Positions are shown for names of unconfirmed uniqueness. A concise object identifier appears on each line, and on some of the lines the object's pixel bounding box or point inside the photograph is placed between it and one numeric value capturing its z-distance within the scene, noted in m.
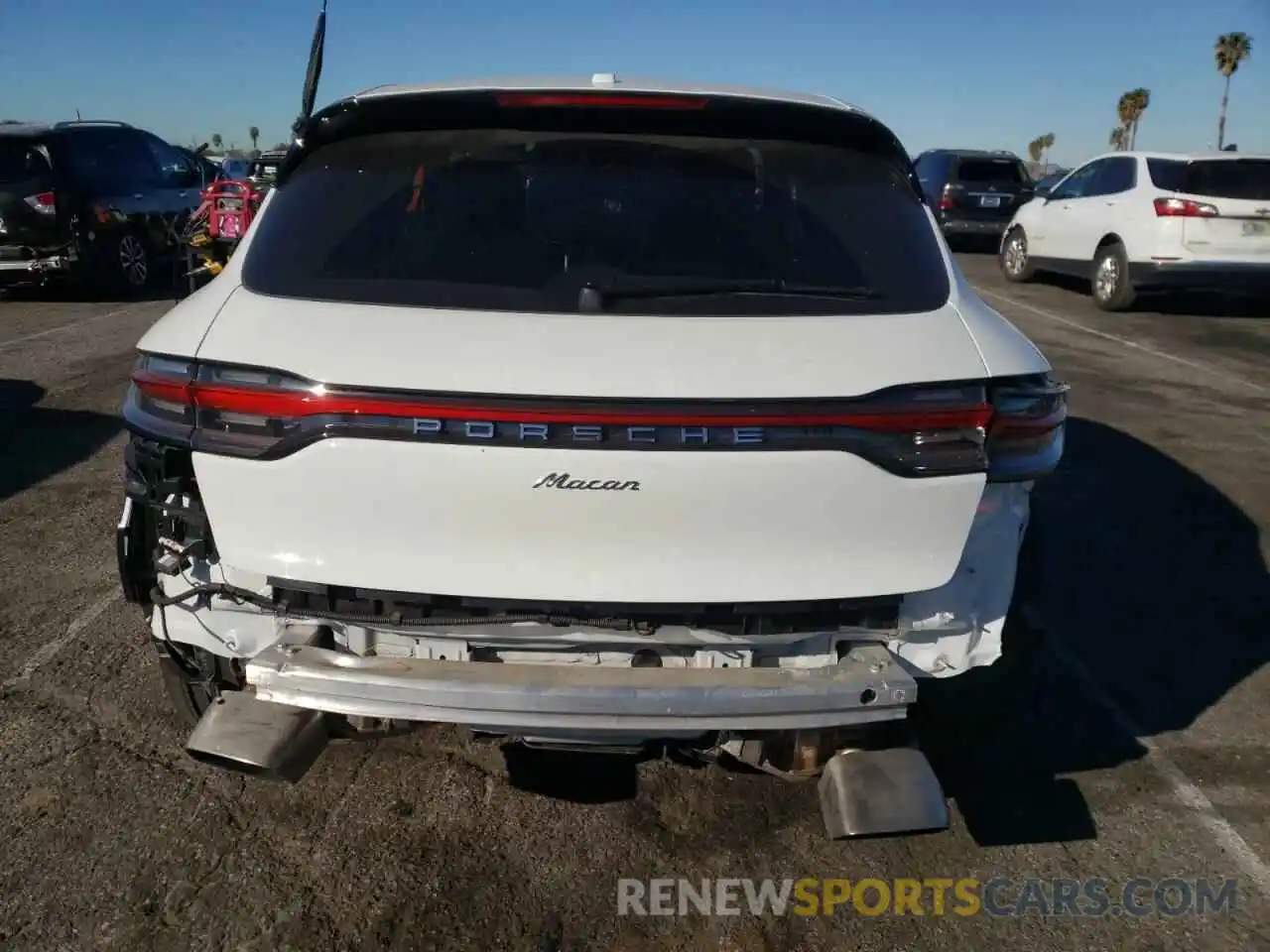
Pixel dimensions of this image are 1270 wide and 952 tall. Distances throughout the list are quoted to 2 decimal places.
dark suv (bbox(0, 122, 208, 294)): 10.96
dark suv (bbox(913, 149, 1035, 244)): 18.58
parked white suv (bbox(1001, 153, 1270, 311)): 11.15
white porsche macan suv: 2.18
